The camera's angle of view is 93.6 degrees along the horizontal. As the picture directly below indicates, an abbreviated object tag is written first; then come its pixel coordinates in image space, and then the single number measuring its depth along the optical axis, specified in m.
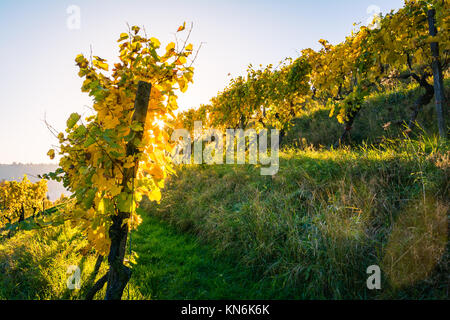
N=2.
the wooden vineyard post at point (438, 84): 3.60
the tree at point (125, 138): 1.53
